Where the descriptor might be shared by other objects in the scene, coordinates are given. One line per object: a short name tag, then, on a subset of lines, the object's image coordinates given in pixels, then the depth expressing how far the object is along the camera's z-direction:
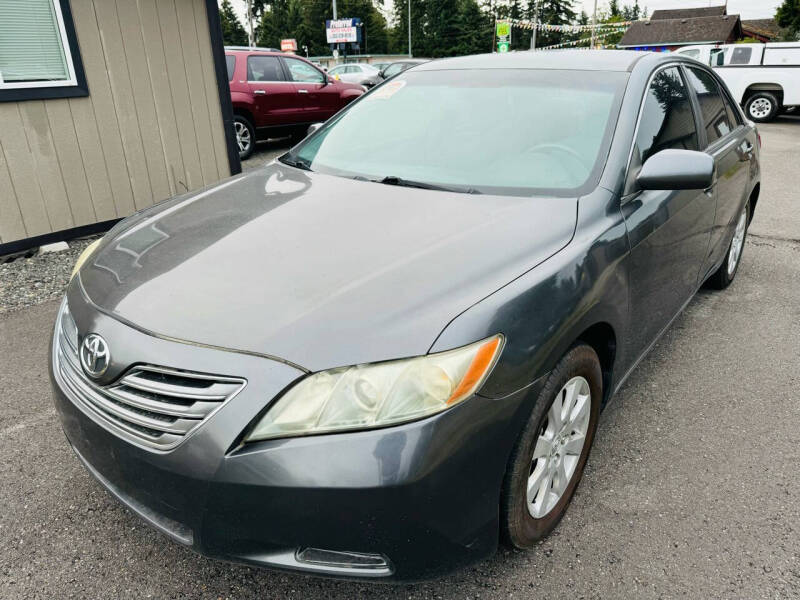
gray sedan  1.46
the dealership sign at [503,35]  29.92
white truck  14.10
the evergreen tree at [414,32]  79.46
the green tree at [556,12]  77.56
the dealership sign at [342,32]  45.31
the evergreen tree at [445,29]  76.50
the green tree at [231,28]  76.00
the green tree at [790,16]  31.64
